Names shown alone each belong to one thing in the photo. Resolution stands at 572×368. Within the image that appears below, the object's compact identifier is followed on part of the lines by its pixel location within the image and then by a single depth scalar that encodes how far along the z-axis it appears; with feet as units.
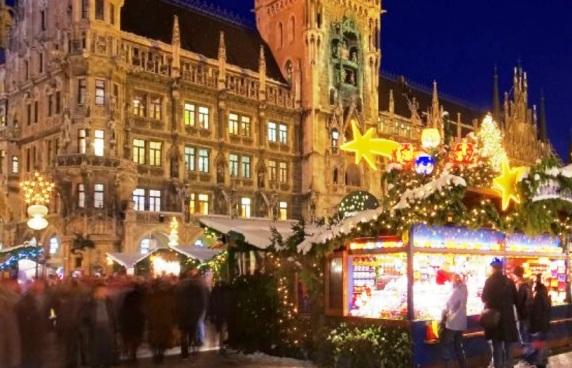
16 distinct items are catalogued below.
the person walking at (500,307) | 34.96
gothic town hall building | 122.01
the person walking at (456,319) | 37.50
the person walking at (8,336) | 27.50
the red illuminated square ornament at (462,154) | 42.47
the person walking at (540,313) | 43.57
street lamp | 116.47
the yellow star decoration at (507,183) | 41.68
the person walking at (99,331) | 39.78
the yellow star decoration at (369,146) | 44.09
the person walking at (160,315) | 48.55
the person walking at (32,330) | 33.65
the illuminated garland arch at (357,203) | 51.06
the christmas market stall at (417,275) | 39.60
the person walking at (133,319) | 47.93
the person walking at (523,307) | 40.27
